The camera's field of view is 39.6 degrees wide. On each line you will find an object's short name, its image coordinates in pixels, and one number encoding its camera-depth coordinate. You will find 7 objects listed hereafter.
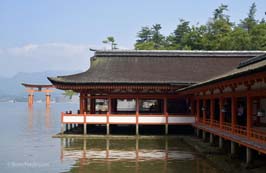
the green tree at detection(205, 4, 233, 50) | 62.12
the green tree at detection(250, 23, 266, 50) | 61.09
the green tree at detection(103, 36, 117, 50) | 89.12
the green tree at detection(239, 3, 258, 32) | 82.44
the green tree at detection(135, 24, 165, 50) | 100.95
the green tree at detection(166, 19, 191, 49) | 90.50
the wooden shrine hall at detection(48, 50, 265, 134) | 27.25
